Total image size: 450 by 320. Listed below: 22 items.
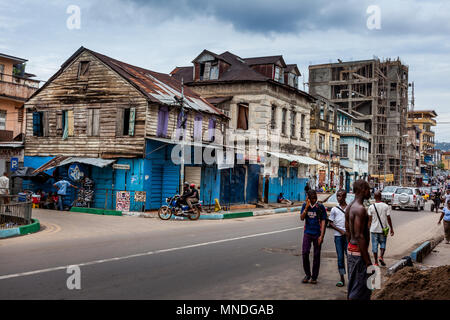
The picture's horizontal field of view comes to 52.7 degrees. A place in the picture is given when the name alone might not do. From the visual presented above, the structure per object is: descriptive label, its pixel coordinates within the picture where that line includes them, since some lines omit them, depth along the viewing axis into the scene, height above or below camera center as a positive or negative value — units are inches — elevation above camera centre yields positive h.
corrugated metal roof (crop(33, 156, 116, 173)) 906.7 +20.4
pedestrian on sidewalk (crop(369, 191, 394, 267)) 410.0 -40.3
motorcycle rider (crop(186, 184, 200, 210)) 801.4 -40.9
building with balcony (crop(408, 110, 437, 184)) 4424.2 +470.5
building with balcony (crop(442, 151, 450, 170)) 6402.6 +322.4
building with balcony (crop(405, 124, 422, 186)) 3509.6 +192.5
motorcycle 802.2 -62.9
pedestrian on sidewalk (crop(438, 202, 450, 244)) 589.6 -50.3
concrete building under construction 3019.2 +571.9
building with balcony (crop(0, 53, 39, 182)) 1280.8 +202.8
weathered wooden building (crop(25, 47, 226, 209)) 938.1 +98.4
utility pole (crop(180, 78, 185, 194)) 883.0 +80.3
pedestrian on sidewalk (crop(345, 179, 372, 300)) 226.1 -31.7
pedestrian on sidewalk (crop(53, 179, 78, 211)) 882.3 -30.2
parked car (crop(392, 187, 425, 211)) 1199.6 -47.5
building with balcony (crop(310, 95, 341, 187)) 1921.8 +175.9
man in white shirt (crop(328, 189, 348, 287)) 330.3 -37.5
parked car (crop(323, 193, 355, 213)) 746.2 -37.8
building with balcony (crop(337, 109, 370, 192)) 2313.0 +160.1
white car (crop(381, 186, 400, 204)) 1269.2 -33.7
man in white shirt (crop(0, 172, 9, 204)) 751.7 -24.5
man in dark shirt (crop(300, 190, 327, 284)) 323.6 -36.8
